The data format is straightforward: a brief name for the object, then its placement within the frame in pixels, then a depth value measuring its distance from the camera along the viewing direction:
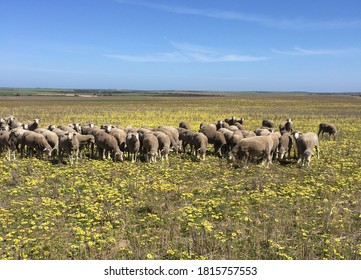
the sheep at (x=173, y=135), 20.15
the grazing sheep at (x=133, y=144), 17.73
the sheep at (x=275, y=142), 17.77
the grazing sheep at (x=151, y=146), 17.70
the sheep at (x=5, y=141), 18.17
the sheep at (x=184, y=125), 26.78
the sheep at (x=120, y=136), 19.00
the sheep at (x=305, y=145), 16.77
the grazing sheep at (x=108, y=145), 17.78
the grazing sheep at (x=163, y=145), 18.56
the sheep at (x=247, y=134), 20.12
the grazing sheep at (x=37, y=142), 17.50
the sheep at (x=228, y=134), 20.02
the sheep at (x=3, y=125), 21.64
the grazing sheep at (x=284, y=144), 18.38
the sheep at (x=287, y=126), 26.83
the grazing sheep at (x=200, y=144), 18.55
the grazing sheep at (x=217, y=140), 19.86
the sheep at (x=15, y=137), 18.08
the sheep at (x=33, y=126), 23.02
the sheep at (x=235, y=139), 19.20
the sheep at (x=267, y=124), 29.34
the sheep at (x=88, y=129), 20.28
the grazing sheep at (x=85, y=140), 18.39
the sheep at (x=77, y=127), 22.50
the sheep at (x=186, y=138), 20.11
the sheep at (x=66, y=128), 21.32
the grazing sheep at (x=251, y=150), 16.48
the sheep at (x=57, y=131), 19.47
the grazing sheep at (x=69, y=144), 16.76
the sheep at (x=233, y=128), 22.69
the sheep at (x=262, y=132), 20.08
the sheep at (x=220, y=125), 23.92
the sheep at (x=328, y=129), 28.44
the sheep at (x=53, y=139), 18.34
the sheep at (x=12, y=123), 24.40
